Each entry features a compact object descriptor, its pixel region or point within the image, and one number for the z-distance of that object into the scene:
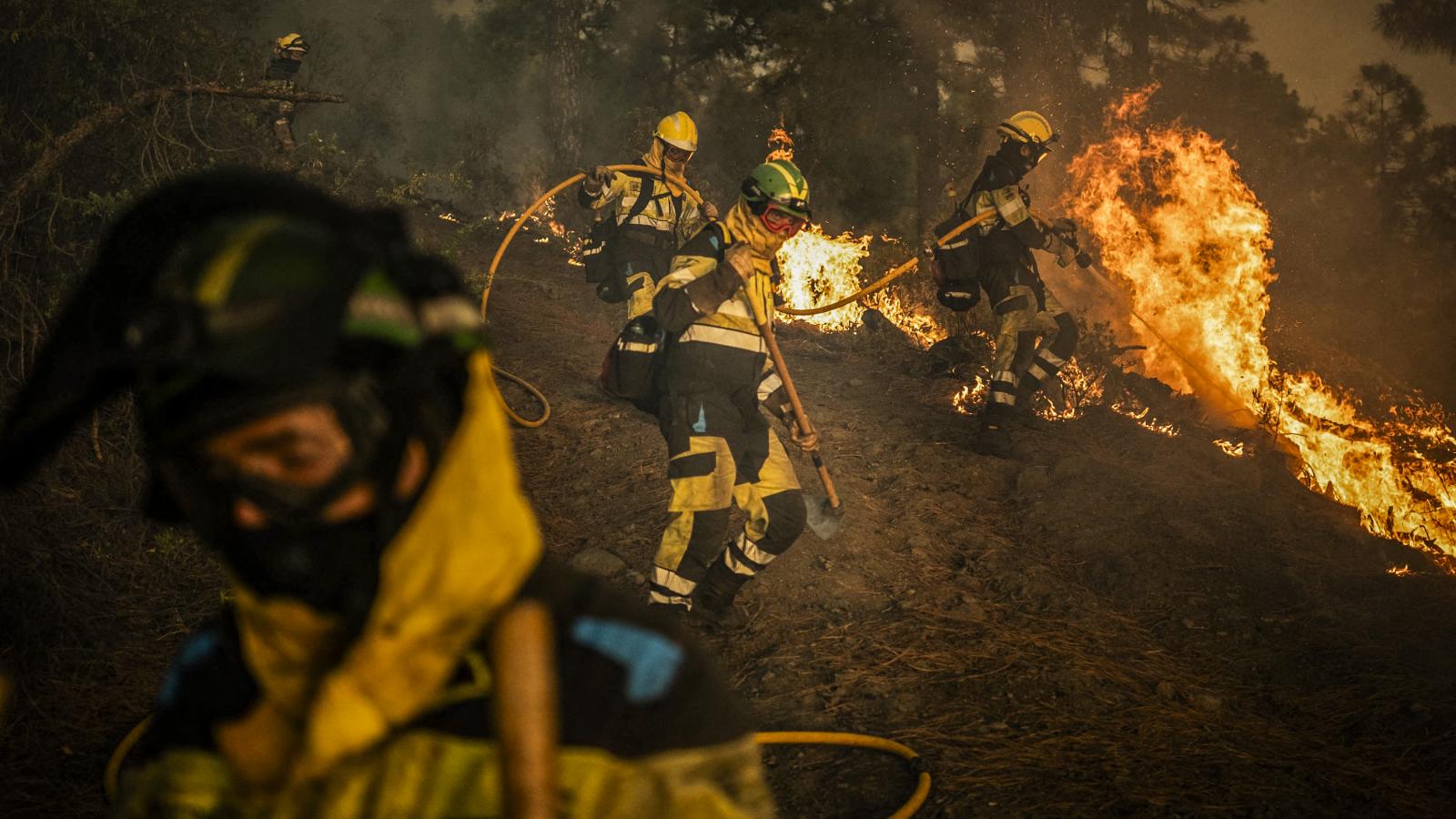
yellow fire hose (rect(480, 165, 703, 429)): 7.25
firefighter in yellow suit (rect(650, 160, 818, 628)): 5.13
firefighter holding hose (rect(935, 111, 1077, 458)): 8.66
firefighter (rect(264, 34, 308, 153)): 10.34
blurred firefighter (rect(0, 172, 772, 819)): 1.10
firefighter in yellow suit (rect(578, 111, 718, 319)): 8.80
